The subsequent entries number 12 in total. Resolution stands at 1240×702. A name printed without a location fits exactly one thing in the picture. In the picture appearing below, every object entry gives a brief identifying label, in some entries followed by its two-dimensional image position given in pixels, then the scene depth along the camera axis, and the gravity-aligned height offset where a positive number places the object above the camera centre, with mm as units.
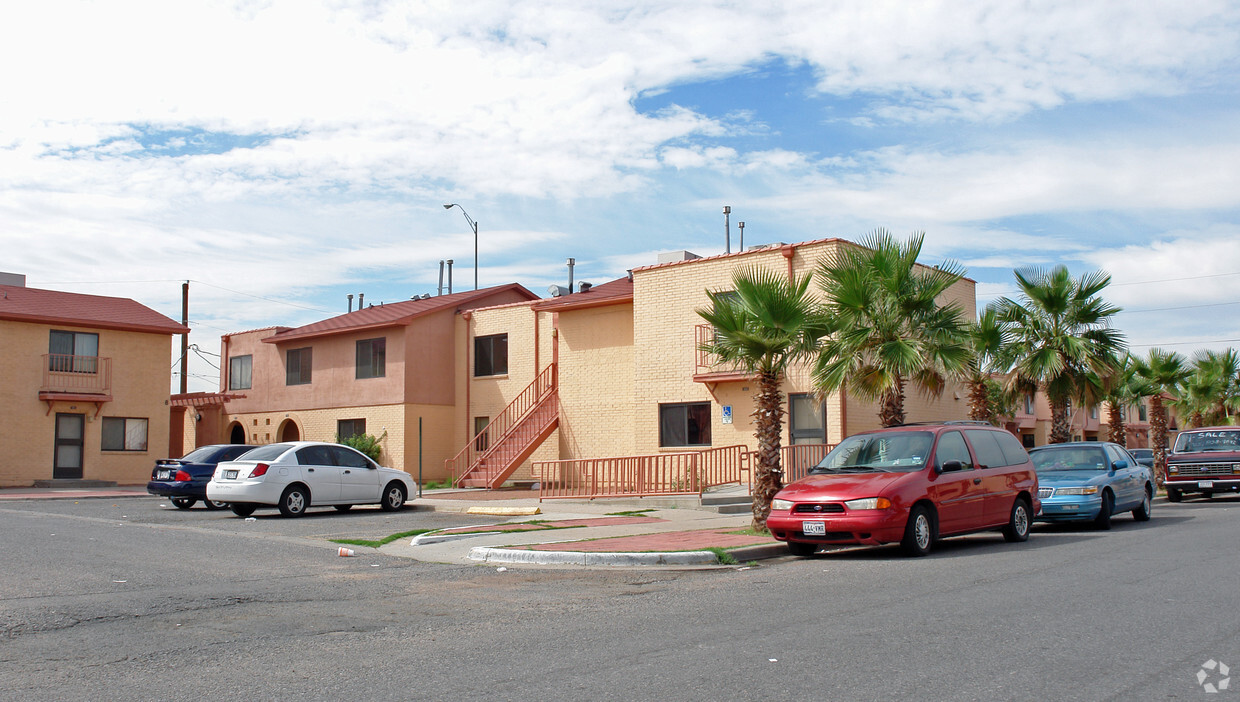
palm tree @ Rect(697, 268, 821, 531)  13953 +1339
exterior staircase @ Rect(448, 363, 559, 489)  27312 +60
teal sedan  15141 -815
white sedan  18062 -762
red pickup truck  22188 -739
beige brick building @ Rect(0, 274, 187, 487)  31750 +1820
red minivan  11602 -716
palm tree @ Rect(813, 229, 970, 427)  16766 +1837
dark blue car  21469 -740
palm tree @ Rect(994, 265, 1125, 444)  22734 +2107
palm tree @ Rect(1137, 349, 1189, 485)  30914 +1703
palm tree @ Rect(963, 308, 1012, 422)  21531 +1673
